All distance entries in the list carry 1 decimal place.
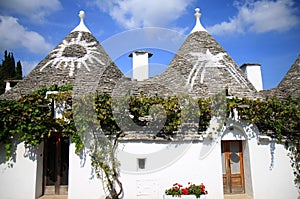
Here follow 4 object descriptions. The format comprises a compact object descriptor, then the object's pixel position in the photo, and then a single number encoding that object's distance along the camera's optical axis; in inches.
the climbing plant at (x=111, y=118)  282.0
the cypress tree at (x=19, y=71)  1071.0
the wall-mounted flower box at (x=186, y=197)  273.7
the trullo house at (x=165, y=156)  289.3
